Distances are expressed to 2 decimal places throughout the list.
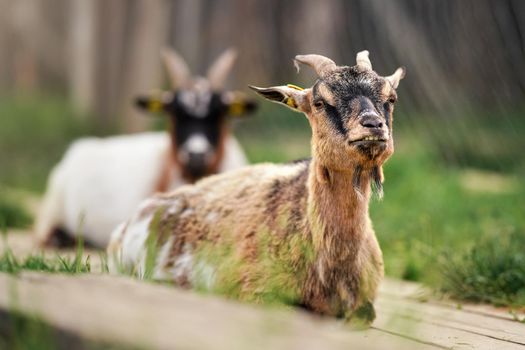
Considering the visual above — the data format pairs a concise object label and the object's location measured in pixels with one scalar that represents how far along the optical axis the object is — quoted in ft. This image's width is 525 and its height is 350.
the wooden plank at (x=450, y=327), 24.76
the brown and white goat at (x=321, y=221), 25.57
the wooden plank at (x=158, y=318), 15.17
